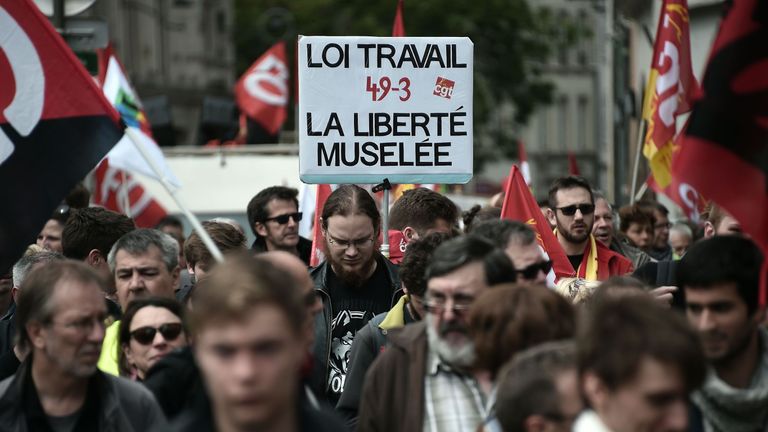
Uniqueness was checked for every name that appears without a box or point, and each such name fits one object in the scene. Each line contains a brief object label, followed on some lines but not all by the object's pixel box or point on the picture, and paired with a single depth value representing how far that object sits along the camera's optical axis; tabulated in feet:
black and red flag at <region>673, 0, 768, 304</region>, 34.45
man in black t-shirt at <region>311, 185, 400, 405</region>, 48.40
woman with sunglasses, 40.63
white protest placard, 55.25
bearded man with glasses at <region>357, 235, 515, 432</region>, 32.59
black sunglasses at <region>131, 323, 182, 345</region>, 40.68
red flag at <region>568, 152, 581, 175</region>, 107.61
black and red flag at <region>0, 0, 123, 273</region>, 42.89
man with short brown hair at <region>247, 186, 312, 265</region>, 60.22
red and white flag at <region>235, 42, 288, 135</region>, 140.38
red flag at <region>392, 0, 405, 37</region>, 74.09
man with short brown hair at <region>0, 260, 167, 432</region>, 34.22
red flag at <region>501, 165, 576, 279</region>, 54.38
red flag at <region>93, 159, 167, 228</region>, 87.20
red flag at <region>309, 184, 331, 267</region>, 62.01
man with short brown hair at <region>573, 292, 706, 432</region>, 26.22
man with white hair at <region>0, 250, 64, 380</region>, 40.86
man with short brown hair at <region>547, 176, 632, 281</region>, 57.41
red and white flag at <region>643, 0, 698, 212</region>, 67.80
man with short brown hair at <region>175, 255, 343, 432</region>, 25.79
